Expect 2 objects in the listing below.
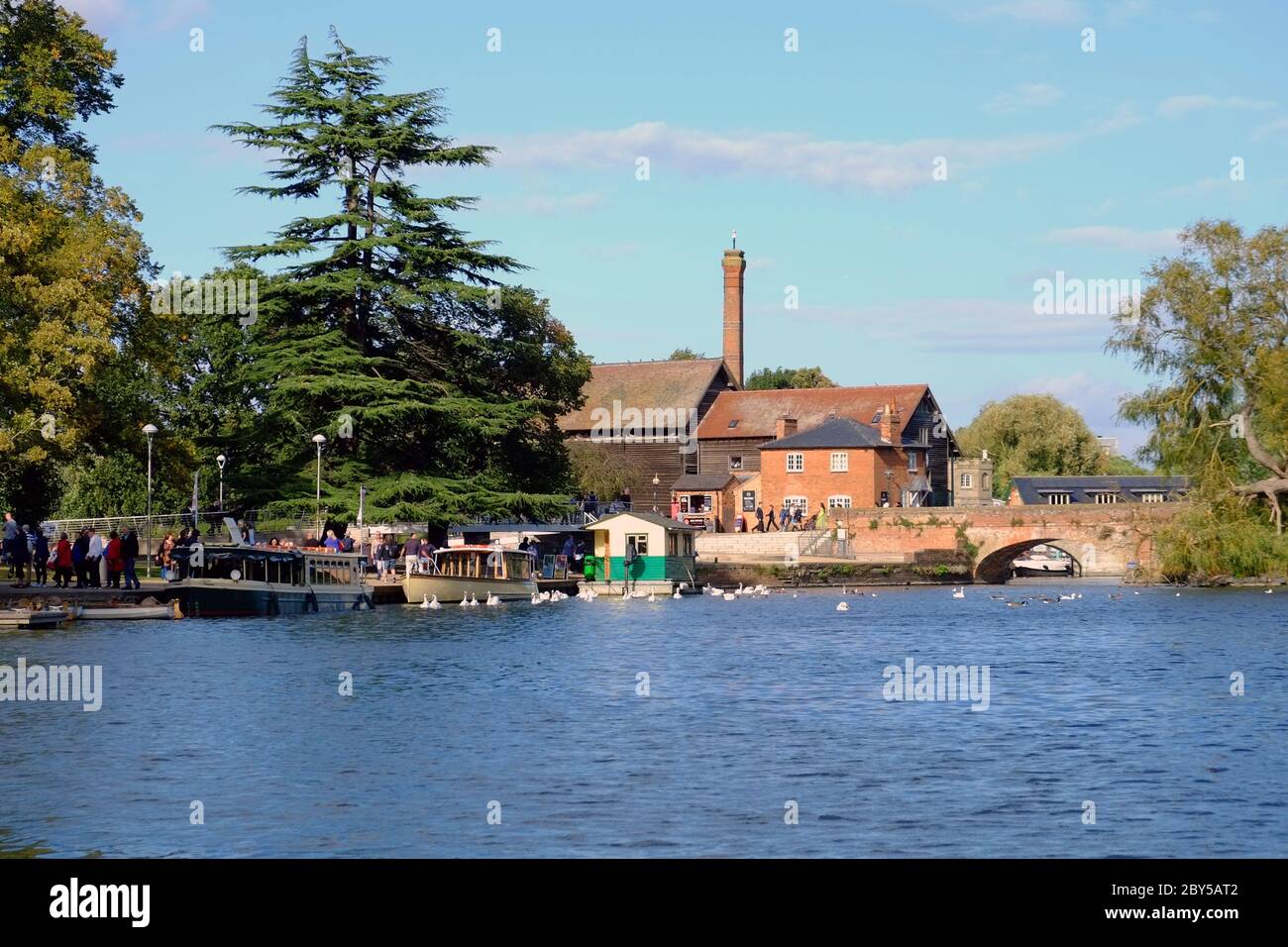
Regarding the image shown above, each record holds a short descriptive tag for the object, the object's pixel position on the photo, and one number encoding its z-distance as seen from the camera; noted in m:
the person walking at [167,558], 50.22
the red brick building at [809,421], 101.81
